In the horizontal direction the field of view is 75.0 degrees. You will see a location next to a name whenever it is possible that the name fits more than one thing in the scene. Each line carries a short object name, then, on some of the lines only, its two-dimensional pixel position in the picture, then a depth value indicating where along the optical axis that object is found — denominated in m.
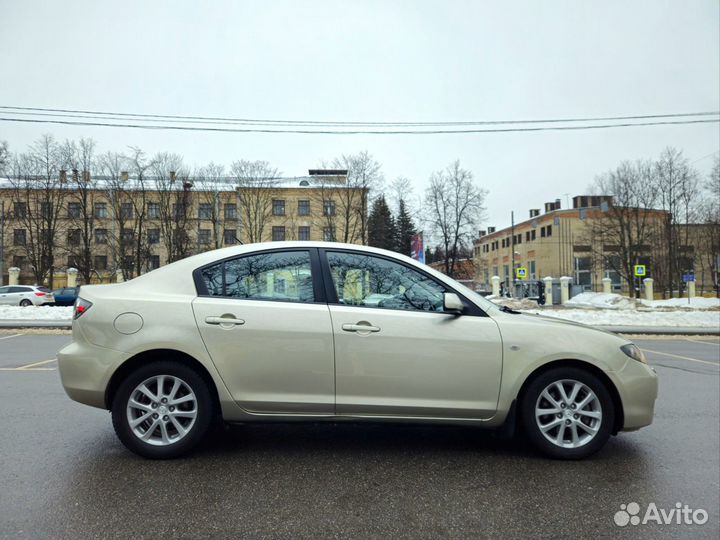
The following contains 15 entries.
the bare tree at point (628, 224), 47.25
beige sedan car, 3.46
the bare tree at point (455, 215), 44.78
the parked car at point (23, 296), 34.44
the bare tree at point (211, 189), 45.92
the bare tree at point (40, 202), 42.59
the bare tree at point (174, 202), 44.19
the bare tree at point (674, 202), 46.03
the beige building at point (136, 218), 44.09
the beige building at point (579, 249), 48.03
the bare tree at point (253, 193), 48.03
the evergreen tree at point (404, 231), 49.09
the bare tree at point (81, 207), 42.72
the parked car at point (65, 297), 36.91
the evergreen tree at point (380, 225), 45.75
